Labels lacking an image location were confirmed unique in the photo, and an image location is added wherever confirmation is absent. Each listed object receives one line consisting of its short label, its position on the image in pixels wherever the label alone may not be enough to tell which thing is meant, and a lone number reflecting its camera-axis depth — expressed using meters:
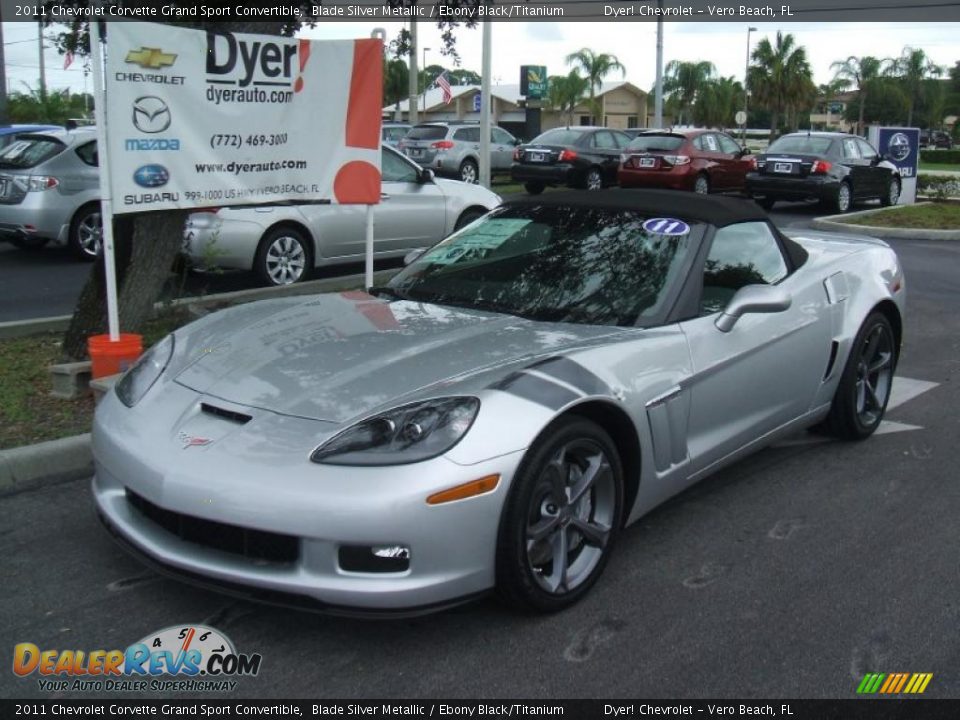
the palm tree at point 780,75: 62.41
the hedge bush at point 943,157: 55.56
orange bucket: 5.40
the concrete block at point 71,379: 5.62
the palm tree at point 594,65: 62.91
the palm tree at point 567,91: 63.62
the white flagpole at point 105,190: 5.29
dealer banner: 5.48
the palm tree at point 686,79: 70.38
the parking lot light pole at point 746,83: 63.41
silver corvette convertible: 3.02
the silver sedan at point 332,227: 9.43
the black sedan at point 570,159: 20.67
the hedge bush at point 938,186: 20.56
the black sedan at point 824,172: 18.42
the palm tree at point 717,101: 71.75
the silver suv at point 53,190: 11.23
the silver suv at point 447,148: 23.06
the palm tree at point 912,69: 77.56
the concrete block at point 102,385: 5.22
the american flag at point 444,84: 27.66
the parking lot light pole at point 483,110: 20.16
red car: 19.52
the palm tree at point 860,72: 74.06
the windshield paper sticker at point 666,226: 4.48
